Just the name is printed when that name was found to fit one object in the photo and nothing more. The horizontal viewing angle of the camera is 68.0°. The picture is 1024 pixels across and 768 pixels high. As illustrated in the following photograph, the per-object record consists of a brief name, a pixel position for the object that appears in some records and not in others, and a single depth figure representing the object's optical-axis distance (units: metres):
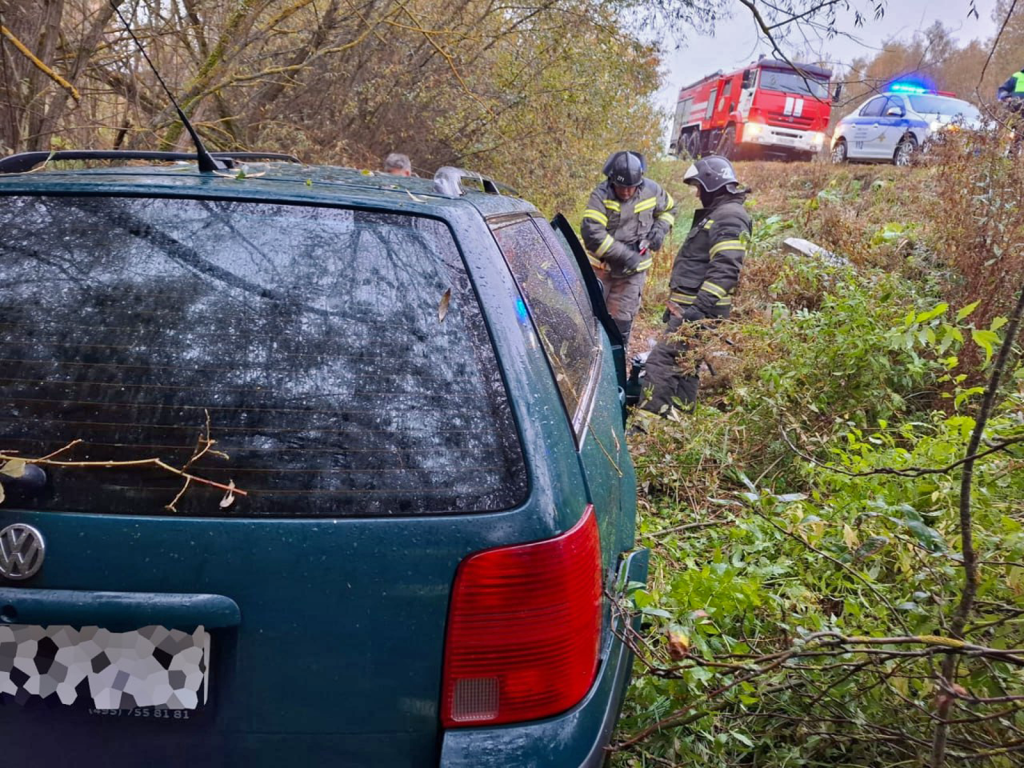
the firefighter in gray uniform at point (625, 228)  6.26
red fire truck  17.48
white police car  13.27
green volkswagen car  1.24
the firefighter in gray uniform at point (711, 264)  5.35
